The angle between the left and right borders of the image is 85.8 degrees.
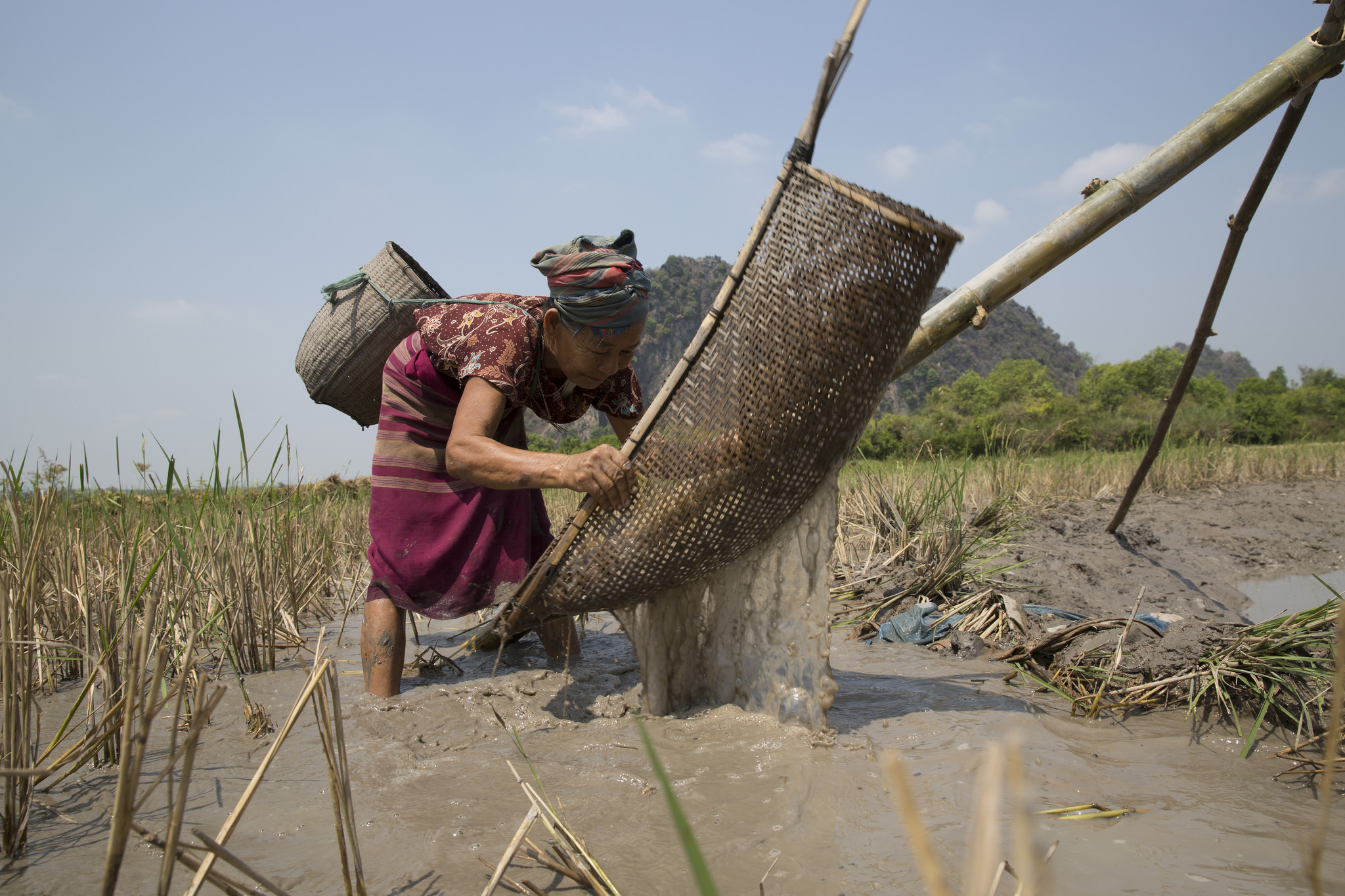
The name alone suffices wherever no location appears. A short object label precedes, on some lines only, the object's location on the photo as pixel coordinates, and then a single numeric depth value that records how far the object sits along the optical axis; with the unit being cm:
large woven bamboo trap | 182
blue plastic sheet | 335
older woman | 217
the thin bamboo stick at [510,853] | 112
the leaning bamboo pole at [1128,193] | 222
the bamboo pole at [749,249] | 177
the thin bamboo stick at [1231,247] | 304
